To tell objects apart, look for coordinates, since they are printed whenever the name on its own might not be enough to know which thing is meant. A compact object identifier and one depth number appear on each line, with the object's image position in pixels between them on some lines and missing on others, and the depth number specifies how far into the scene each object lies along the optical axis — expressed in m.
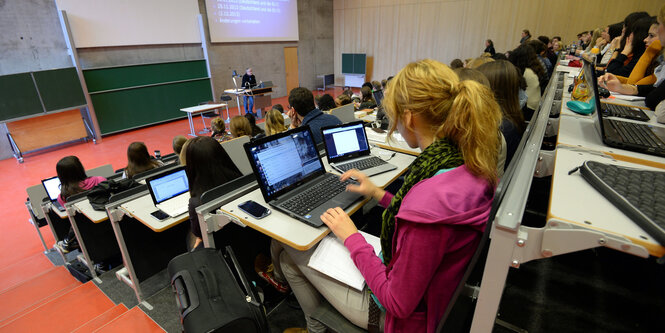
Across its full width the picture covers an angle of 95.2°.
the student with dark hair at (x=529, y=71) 3.42
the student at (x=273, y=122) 3.19
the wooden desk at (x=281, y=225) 1.21
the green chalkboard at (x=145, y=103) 6.94
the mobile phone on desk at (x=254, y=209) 1.37
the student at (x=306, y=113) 2.75
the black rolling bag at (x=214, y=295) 1.14
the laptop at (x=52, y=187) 3.41
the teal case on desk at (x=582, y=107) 1.58
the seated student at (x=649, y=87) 1.63
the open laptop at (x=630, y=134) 1.04
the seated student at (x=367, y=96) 5.11
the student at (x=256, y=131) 3.86
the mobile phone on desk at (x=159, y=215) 1.96
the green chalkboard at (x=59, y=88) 5.89
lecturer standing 8.27
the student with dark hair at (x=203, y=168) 1.75
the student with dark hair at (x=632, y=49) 2.62
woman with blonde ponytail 0.85
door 11.04
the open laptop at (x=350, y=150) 1.91
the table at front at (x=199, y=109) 6.78
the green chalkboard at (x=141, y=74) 6.64
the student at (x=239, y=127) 3.55
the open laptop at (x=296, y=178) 1.42
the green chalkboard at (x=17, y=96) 5.46
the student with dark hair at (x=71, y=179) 2.80
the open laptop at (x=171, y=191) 2.04
